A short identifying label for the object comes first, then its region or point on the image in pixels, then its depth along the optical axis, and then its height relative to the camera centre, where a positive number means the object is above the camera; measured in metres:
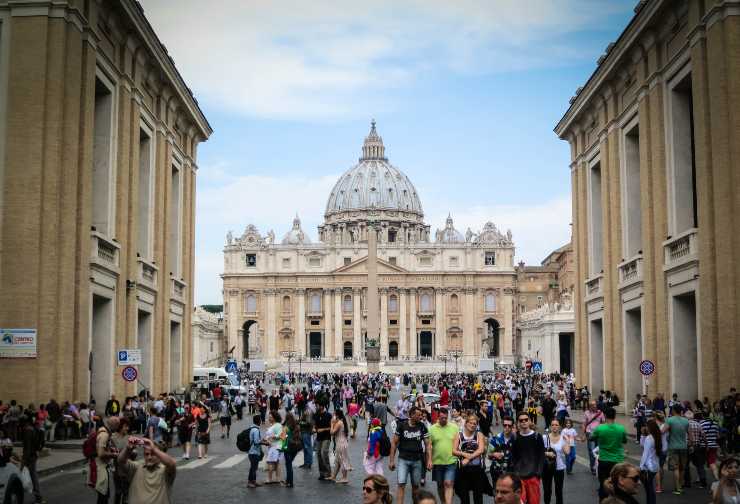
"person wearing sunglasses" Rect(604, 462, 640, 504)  8.70 -0.94
